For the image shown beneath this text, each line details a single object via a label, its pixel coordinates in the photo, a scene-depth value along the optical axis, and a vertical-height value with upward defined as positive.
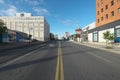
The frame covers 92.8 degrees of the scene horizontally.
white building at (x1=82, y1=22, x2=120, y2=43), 18.16 +2.16
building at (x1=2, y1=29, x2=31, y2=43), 19.42 +1.17
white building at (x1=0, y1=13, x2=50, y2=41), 47.05 +13.11
